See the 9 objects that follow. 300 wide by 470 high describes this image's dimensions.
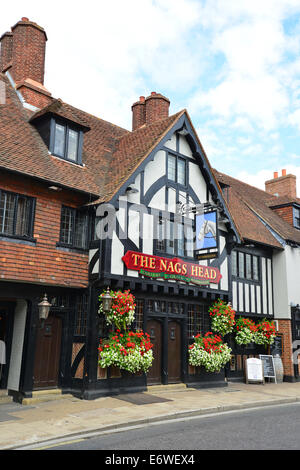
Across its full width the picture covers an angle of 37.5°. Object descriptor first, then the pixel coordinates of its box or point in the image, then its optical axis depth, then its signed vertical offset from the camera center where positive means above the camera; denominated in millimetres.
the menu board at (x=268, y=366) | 18328 -685
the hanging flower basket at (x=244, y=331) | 18188 +703
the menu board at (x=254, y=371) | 17516 -852
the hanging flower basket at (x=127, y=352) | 12305 -153
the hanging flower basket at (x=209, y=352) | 15066 -149
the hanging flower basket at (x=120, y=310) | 12469 +991
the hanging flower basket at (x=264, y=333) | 18984 +669
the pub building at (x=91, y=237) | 11883 +3222
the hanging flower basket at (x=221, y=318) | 15938 +1056
